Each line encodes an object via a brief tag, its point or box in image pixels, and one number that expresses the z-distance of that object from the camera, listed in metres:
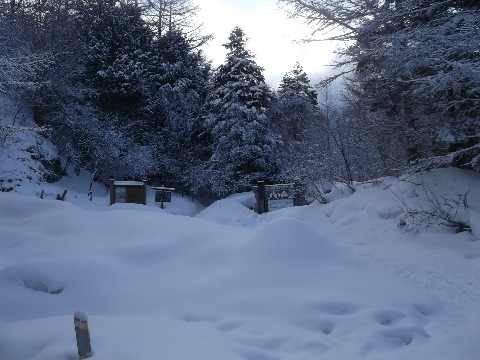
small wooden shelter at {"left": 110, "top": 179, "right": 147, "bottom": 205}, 17.92
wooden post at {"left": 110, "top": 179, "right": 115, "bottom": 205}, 17.85
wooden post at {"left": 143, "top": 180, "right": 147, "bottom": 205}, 18.33
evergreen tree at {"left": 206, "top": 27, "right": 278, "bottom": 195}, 25.69
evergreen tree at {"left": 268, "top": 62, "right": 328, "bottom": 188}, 19.45
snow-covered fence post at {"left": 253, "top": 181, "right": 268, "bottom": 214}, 16.72
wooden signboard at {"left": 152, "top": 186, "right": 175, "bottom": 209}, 20.75
